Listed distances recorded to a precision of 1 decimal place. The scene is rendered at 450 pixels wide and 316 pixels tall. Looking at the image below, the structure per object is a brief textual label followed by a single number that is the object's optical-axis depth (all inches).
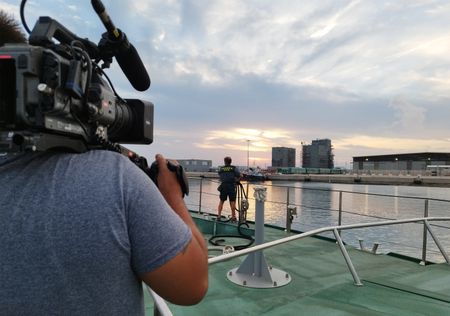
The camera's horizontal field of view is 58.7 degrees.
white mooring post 153.0
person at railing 346.3
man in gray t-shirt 32.0
